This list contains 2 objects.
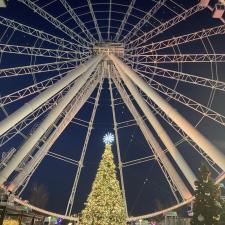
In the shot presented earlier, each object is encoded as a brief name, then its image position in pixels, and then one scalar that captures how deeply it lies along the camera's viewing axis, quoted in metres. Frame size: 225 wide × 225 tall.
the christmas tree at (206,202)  11.40
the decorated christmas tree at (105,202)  14.53
